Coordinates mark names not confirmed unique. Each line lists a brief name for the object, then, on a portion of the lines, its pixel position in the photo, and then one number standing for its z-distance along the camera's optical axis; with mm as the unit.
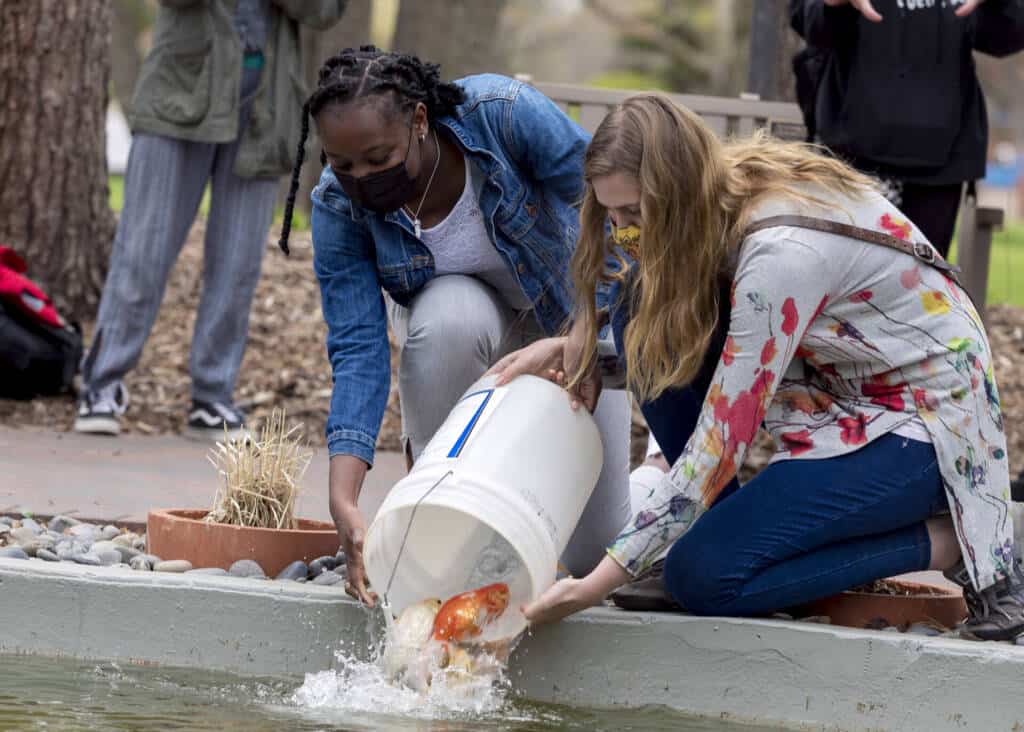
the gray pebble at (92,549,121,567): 7248
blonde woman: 6035
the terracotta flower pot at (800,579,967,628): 6908
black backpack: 11502
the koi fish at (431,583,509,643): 6120
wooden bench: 11815
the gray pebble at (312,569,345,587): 7129
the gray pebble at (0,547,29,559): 7150
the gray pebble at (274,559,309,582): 7244
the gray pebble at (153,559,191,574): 7035
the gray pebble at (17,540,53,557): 7289
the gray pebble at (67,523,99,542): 7815
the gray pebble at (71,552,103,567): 7162
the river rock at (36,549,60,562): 7162
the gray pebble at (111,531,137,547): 7710
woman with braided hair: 6893
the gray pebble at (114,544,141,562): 7333
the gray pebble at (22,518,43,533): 7858
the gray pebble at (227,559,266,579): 7102
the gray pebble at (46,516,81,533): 8089
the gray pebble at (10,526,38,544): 7564
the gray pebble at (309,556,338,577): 7374
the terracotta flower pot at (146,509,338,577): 7188
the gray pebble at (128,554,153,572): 7083
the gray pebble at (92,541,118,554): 7321
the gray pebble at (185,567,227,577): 6963
